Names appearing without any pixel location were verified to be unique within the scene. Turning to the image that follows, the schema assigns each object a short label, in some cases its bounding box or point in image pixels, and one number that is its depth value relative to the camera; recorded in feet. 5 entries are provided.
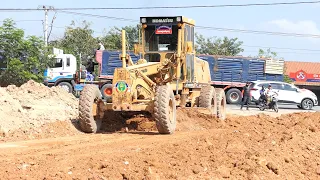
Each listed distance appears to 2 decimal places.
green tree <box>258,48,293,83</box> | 183.93
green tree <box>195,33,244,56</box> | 179.64
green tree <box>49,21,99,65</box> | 153.48
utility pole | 139.83
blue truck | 108.99
